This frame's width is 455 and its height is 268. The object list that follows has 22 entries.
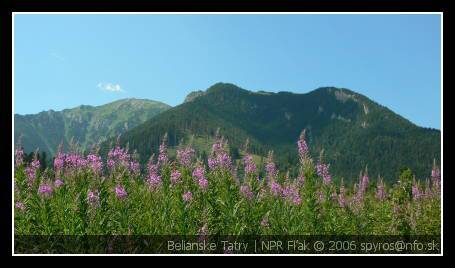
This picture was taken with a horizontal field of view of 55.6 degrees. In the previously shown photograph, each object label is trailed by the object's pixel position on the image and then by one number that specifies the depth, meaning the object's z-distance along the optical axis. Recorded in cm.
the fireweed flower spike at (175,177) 1022
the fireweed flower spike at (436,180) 1367
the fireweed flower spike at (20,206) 882
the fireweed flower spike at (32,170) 1048
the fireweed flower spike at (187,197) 918
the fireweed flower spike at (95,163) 1030
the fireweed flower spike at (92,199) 869
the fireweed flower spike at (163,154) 1105
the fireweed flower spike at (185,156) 1106
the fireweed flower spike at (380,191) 1513
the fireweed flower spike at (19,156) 1016
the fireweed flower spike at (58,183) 977
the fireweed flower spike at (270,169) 1117
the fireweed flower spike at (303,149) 1028
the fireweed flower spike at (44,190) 913
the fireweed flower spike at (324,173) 1090
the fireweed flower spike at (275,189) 1047
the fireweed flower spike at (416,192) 1331
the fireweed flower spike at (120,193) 913
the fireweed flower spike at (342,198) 1209
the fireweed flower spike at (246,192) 957
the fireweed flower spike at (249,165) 1043
